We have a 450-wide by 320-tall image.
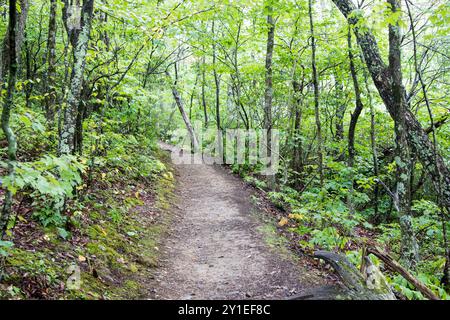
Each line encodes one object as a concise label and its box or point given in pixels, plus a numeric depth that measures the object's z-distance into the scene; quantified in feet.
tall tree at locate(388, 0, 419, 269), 20.74
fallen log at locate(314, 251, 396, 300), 13.30
